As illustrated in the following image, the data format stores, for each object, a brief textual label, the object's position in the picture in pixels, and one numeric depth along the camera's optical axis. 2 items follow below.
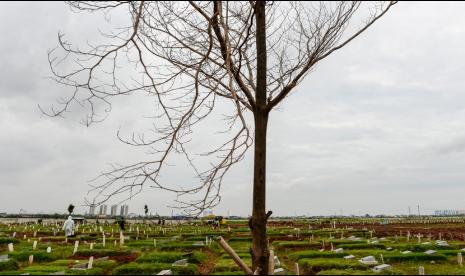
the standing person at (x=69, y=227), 32.44
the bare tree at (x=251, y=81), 3.97
